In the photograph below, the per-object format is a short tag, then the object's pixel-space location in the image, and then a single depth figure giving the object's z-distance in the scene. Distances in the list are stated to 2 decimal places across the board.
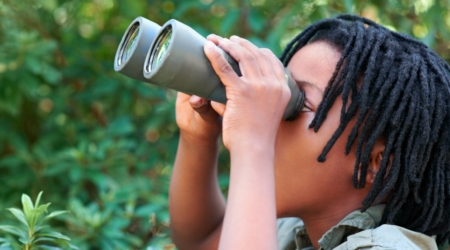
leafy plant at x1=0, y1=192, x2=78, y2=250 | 1.84
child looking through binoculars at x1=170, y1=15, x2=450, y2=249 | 1.84
